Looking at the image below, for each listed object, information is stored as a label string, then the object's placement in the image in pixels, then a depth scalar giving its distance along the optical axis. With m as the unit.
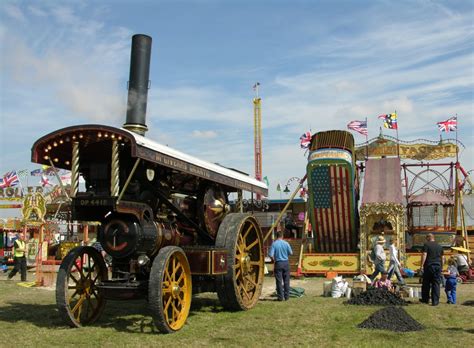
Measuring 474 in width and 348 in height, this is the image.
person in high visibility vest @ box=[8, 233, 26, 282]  15.80
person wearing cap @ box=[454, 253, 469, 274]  14.15
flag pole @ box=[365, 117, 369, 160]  20.24
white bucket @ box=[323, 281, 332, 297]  11.33
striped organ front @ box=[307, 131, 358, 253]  17.44
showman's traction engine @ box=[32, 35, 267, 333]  7.08
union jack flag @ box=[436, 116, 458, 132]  20.68
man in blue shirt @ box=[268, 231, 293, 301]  10.48
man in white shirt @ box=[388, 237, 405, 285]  11.39
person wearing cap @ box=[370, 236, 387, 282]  11.18
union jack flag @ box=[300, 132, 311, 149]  22.56
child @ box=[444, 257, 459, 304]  10.20
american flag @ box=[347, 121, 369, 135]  20.97
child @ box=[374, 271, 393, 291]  10.29
